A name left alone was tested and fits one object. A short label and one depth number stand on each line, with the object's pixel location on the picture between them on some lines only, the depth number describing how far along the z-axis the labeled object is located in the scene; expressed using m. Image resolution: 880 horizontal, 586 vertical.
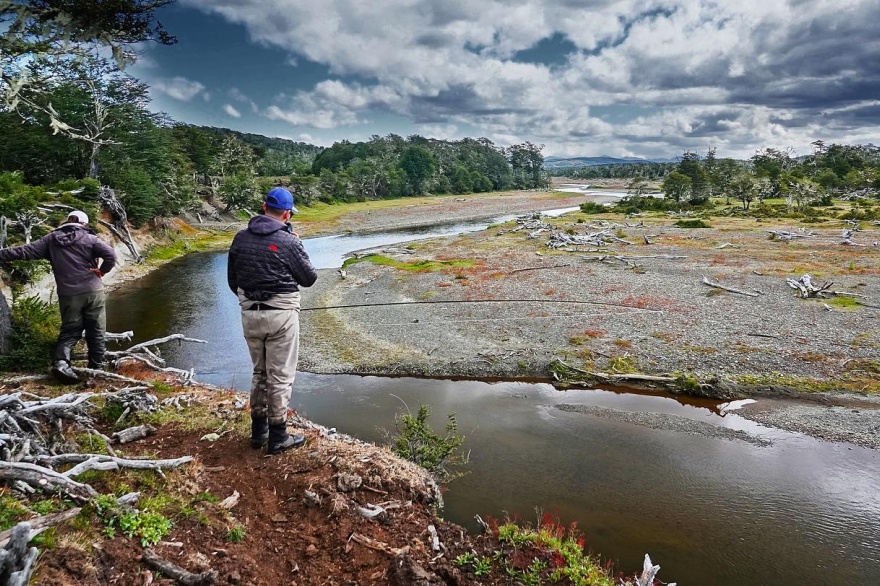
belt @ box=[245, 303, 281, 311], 6.35
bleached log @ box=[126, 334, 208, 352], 10.10
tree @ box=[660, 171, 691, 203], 85.25
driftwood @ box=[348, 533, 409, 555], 5.55
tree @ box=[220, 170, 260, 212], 63.38
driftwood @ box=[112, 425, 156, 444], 6.77
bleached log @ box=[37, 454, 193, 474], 5.21
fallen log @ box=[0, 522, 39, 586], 3.28
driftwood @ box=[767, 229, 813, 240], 42.31
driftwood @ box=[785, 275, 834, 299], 22.89
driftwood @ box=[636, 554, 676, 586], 5.88
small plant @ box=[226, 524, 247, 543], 5.16
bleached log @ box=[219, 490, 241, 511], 5.65
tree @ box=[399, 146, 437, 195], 127.94
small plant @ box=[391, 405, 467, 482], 9.08
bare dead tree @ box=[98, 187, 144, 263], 35.34
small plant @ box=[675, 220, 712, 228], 54.75
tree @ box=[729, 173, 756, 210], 75.38
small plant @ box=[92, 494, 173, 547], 4.59
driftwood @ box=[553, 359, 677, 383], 15.34
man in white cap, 7.77
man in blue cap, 6.28
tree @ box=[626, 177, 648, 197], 92.81
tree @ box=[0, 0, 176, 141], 8.87
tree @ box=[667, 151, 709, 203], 86.62
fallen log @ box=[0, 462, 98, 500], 4.59
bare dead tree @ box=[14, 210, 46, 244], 19.03
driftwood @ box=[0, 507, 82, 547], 3.63
